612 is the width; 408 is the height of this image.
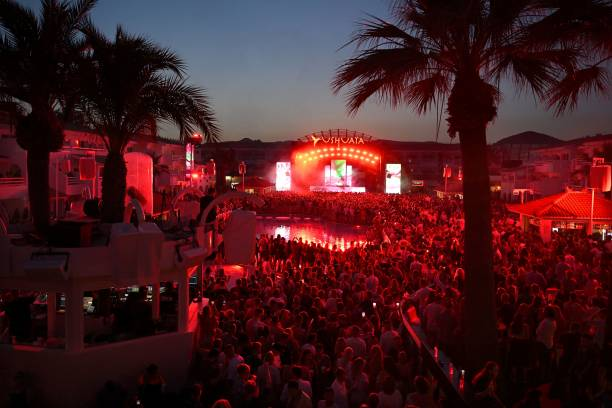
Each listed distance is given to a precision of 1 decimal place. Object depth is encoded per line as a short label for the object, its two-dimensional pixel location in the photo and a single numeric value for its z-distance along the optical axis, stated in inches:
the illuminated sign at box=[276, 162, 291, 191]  2206.0
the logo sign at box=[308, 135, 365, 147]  2186.3
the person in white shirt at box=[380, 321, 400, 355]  269.7
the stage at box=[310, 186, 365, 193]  2116.6
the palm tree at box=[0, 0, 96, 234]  292.5
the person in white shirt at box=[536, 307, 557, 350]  261.1
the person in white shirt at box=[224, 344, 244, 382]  241.3
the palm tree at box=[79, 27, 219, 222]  324.5
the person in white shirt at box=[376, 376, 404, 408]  208.2
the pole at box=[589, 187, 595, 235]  593.4
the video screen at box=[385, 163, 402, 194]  2133.4
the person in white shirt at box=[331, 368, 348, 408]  217.3
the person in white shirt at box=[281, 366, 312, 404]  217.1
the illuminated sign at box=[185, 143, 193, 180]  1478.8
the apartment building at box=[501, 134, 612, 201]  1428.4
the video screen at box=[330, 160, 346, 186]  2149.4
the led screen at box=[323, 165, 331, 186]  2175.2
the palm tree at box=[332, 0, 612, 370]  223.3
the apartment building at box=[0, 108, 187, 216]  851.4
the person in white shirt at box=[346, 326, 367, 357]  266.1
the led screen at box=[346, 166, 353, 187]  2161.7
